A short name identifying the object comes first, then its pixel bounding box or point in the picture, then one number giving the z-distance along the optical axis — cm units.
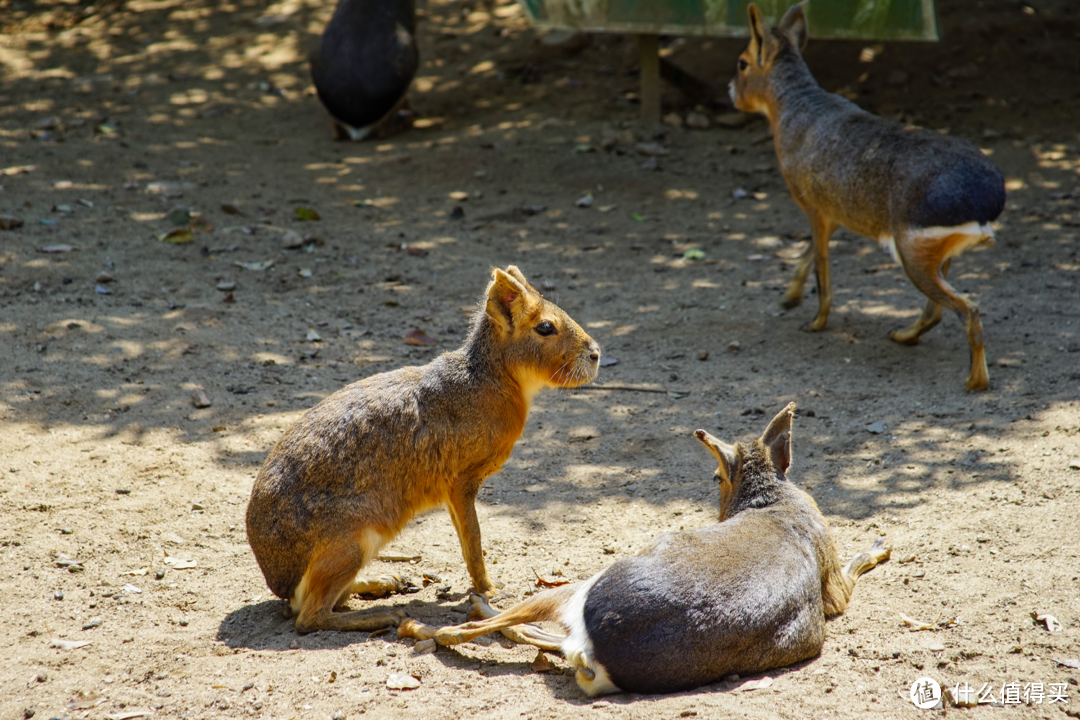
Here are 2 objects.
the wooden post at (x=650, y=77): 1952
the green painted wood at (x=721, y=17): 1662
